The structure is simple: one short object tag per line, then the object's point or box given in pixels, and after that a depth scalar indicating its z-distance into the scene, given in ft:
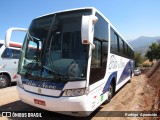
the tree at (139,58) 182.05
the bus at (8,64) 23.07
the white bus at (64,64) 9.73
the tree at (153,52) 131.09
